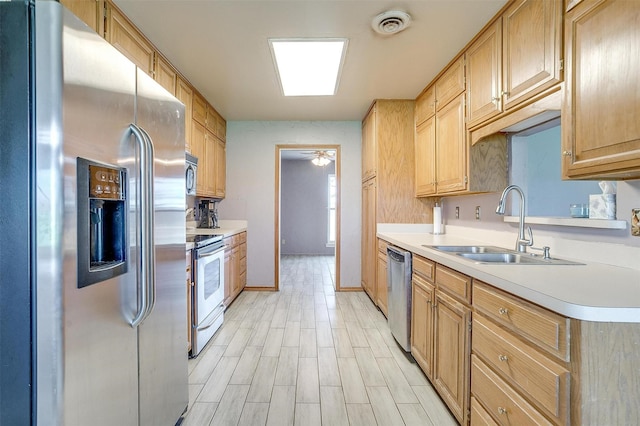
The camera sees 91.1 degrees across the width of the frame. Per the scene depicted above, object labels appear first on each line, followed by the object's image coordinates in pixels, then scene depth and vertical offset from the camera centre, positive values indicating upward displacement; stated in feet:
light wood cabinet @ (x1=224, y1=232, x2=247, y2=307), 11.32 -2.25
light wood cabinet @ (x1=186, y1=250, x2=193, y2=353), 7.77 -2.06
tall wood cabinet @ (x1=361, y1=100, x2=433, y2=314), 11.71 +1.55
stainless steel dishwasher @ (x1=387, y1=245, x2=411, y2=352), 7.82 -2.26
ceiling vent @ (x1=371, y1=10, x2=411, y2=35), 6.53 +4.05
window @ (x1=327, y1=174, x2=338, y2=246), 26.16 +0.10
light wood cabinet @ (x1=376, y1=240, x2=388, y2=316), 10.59 -2.50
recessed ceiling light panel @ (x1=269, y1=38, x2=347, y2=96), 8.02 +4.35
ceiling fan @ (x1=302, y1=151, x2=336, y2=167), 20.34 +3.56
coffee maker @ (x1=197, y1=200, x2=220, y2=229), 13.20 -0.22
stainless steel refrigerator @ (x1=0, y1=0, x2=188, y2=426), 2.83 -0.14
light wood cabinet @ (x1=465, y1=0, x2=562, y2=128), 4.97 +2.83
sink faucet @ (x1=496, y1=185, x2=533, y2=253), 6.08 -0.41
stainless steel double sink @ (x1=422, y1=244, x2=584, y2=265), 5.48 -0.94
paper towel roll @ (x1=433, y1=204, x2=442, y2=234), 10.87 -0.40
